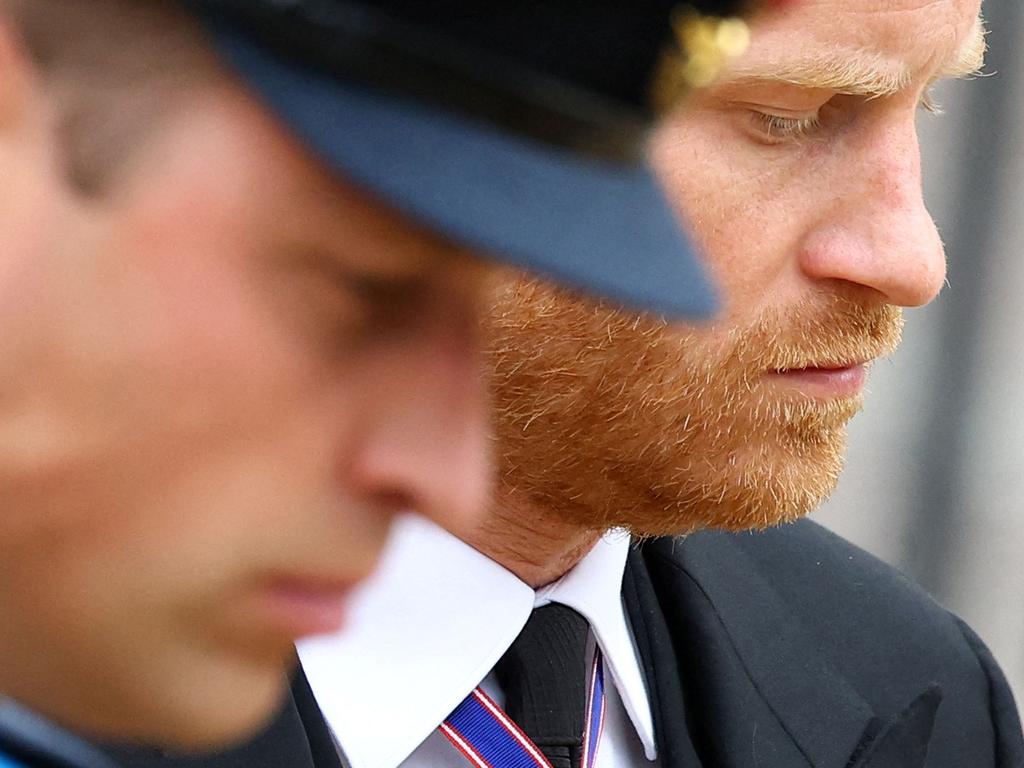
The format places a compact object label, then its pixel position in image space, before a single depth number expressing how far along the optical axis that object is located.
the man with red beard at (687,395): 3.80
